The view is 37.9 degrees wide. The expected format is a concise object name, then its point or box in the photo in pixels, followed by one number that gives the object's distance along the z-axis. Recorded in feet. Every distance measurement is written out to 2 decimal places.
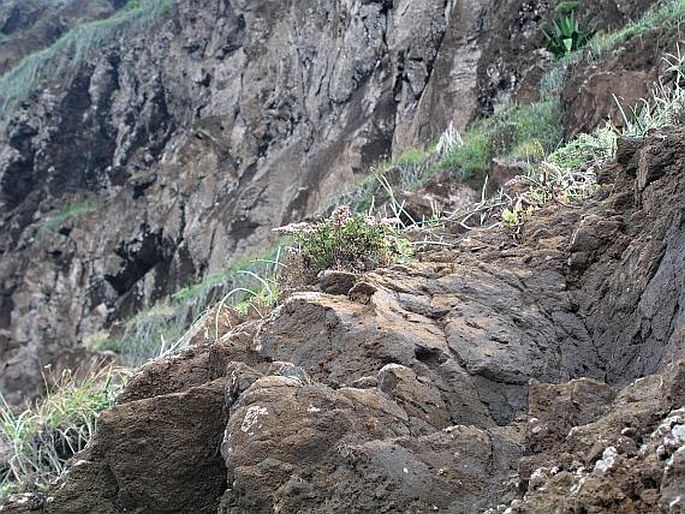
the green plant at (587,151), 18.56
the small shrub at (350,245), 14.84
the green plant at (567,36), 37.86
